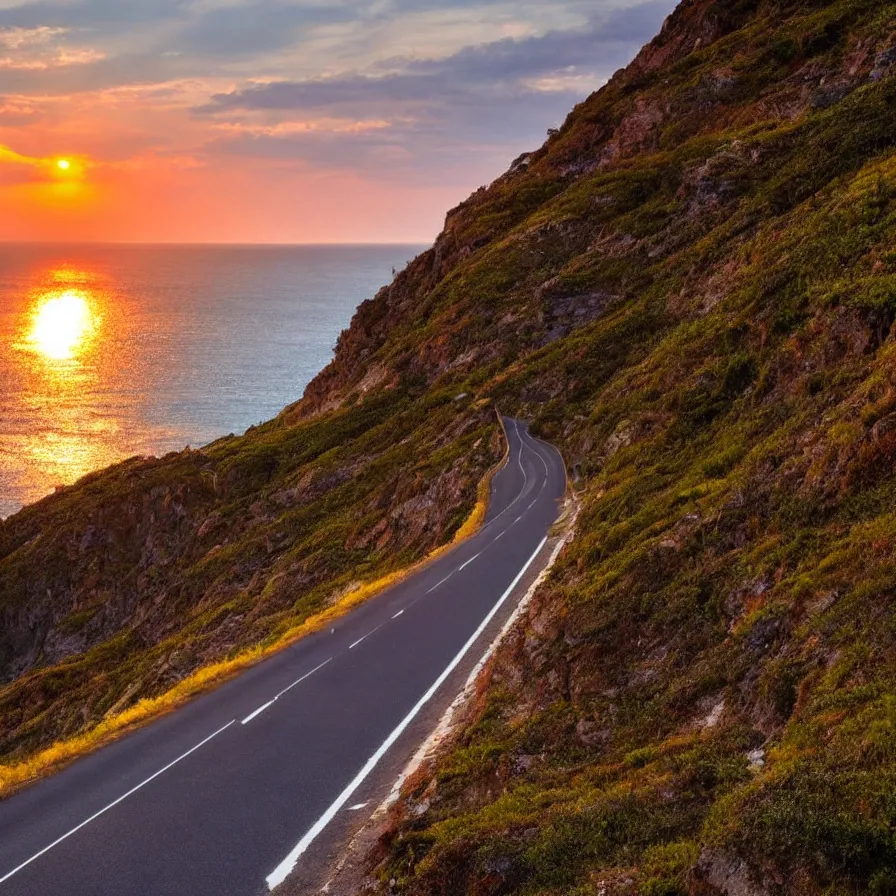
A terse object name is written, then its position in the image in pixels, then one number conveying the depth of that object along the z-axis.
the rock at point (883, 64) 58.53
